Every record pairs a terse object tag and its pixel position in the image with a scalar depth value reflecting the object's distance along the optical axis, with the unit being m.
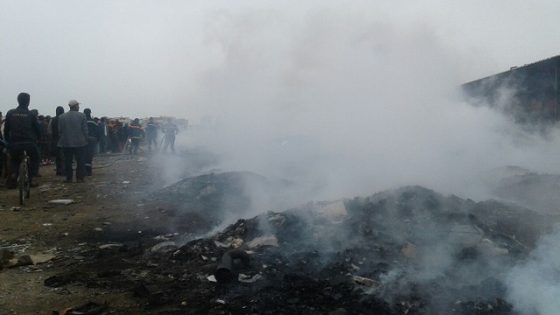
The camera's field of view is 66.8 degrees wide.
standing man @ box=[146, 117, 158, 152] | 20.19
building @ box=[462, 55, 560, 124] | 9.30
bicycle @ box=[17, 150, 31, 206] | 7.38
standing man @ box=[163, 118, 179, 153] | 18.77
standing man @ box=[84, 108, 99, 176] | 10.36
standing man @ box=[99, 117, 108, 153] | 17.50
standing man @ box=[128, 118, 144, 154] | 19.32
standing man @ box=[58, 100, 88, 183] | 8.84
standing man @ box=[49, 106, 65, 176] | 10.32
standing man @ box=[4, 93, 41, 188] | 7.73
